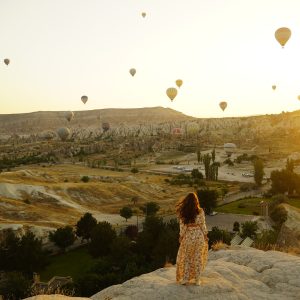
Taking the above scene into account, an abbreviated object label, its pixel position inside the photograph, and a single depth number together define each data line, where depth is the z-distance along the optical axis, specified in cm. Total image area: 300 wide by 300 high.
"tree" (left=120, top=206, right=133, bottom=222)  4791
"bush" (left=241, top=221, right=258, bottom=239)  3557
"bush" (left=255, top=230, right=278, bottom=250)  2939
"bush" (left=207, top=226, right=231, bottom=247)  3124
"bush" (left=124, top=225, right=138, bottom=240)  3994
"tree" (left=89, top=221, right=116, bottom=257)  3438
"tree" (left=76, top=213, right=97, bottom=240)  3925
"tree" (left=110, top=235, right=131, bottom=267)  3040
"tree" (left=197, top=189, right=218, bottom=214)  5091
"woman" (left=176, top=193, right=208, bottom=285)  876
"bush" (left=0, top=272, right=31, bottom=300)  2336
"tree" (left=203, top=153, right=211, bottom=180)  7688
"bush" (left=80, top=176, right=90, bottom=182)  7181
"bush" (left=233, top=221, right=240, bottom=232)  4177
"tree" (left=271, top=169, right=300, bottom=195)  6191
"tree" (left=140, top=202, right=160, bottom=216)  5119
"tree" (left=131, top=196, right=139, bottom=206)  6159
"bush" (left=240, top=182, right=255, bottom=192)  6925
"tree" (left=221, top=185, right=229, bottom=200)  6367
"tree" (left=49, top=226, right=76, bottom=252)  3653
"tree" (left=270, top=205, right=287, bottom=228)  4216
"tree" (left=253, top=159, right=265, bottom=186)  7000
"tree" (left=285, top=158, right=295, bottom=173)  6913
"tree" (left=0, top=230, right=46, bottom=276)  3089
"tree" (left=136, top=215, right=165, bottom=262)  3288
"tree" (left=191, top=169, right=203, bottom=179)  8031
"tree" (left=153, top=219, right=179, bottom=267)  2916
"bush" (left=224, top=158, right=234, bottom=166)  10006
